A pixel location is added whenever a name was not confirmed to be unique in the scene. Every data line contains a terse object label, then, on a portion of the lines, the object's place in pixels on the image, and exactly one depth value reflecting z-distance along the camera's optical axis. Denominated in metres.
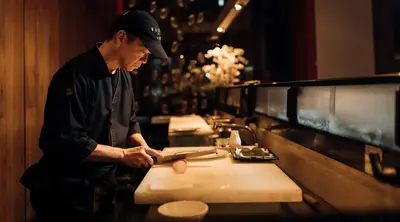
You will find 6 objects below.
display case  1.14
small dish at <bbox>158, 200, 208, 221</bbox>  1.06
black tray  1.89
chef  1.65
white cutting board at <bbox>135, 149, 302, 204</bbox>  1.27
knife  1.83
